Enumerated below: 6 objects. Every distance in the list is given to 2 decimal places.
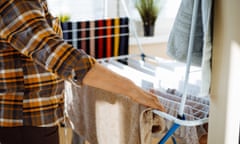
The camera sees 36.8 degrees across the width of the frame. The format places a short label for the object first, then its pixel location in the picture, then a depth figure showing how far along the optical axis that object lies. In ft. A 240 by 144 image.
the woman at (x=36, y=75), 3.43
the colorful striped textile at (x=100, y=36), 7.85
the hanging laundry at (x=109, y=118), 4.43
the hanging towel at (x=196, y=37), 3.98
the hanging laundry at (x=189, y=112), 5.02
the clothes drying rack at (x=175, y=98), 4.29
